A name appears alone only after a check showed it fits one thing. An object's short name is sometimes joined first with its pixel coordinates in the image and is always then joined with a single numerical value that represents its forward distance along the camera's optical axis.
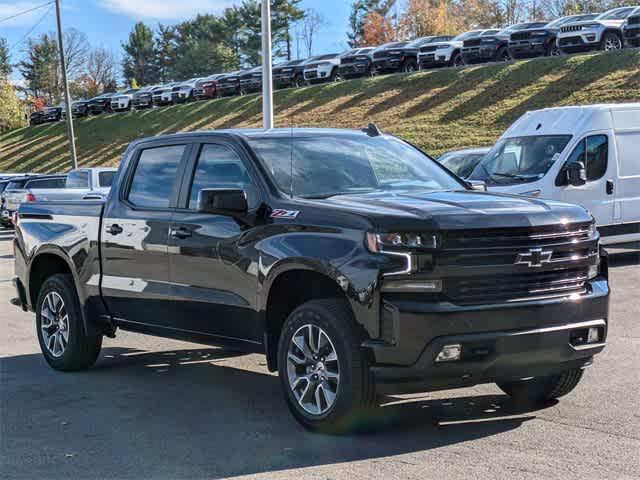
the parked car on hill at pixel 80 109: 70.12
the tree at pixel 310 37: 83.59
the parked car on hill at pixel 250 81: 54.53
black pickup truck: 5.24
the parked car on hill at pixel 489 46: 39.88
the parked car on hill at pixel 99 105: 68.88
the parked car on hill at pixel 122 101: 66.22
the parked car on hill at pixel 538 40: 37.59
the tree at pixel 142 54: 110.75
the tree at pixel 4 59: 100.47
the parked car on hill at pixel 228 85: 55.91
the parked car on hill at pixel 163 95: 62.03
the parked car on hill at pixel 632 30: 33.66
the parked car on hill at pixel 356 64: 46.38
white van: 13.69
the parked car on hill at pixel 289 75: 51.12
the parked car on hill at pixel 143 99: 64.19
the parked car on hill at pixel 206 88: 58.00
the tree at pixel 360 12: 86.69
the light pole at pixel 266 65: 18.84
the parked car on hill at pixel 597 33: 35.41
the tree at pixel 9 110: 78.38
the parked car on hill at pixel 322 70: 48.94
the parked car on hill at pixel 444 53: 42.03
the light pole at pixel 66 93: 37.31
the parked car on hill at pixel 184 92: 60.19
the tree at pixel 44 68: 114.50
